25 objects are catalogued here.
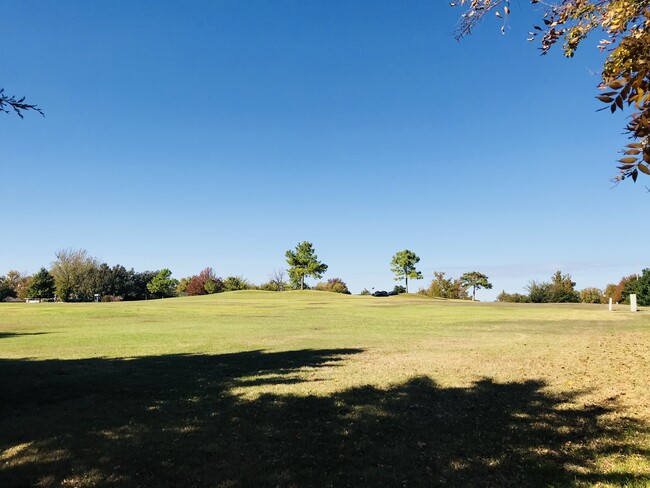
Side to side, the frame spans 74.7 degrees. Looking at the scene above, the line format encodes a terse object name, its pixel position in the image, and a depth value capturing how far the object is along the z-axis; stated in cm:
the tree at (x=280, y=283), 10638
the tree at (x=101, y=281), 9562
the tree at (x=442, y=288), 9412
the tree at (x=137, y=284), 10406
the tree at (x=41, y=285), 9225
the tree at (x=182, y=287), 11444
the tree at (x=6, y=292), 10148
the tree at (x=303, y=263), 9669
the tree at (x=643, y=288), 6294
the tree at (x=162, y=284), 10781
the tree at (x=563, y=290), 7875
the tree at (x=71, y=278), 9425
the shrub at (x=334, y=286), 10331
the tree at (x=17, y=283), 10712
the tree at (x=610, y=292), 8345
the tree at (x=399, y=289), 9716
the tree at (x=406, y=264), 9638
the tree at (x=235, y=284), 10431
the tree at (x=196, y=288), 10900
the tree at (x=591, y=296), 8294
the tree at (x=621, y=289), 7707
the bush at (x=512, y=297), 8262
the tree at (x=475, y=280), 9781
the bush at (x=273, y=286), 10388
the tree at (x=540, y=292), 7988
